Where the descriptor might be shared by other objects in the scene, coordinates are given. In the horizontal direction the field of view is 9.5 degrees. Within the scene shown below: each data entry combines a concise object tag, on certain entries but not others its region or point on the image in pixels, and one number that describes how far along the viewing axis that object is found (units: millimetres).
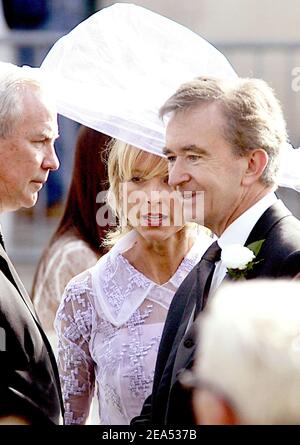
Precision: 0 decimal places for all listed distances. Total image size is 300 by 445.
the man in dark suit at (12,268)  4992
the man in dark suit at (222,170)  5063
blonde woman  5767
